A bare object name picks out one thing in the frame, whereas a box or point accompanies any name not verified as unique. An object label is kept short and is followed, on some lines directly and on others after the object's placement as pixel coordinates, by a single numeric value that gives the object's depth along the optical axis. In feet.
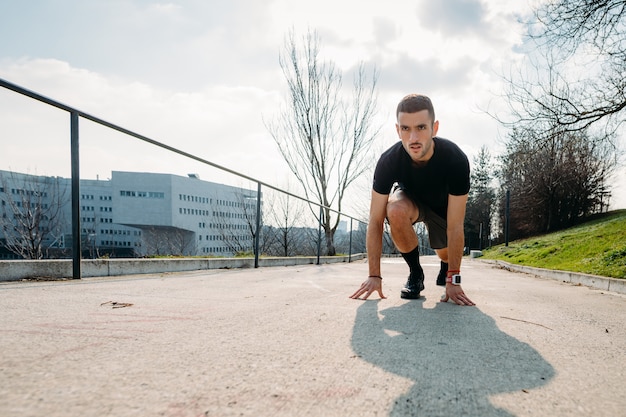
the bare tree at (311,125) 42.27
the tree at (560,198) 65.63
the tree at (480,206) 117.60
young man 6.86
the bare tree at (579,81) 18.45
